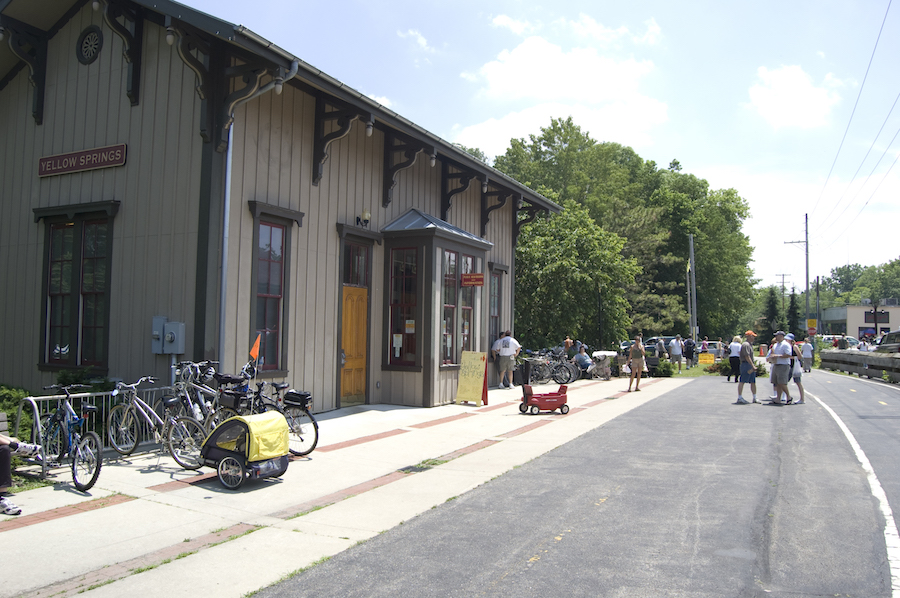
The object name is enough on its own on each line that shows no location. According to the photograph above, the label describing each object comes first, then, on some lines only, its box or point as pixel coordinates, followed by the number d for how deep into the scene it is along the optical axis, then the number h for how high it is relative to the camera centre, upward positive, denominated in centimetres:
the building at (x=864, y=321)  8319 +155
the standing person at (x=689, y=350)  3356 -105
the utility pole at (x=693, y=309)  4009 +129
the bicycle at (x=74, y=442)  678 -131
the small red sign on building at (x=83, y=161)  1092 +276
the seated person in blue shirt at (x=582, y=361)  2320 -117
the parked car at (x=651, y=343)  3788 -98
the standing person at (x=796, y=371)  1609 -99
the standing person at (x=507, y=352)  1775 -69
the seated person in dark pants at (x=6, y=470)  591 -138
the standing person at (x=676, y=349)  3025 -92
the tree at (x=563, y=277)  2711 +212
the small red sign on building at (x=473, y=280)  1459 +103
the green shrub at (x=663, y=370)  2550 -159
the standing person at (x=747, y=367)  1577 -88
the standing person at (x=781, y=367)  1555 -85
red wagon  1311 -148
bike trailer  708 -139
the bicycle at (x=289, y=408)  822 -112
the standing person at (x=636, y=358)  1894 -85
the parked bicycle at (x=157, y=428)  801 -132
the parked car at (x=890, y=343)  2976 -52
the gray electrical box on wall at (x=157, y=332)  993 -17
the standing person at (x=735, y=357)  2105 -86
